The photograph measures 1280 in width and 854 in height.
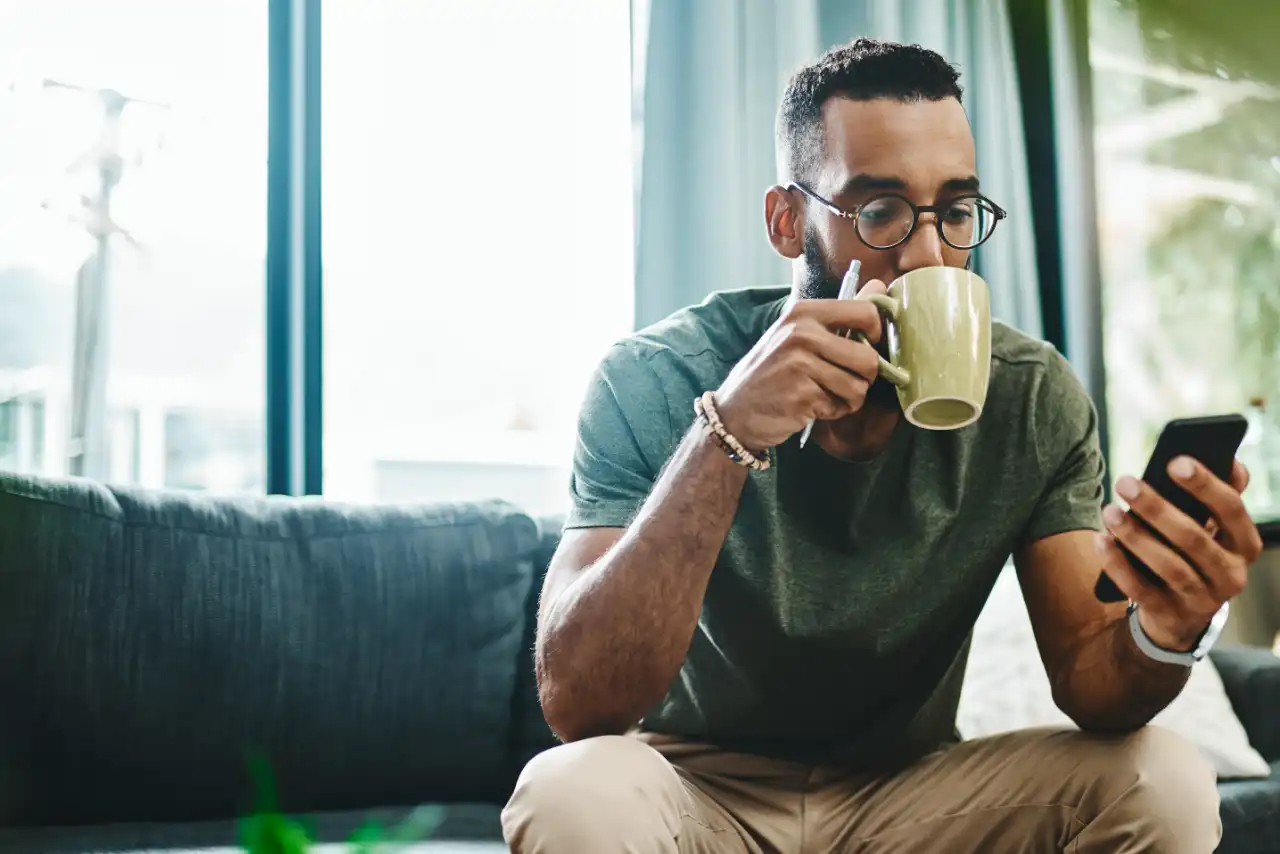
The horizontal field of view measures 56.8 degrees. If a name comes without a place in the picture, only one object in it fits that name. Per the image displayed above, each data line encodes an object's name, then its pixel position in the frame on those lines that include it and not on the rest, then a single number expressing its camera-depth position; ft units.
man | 3.42
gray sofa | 4.94
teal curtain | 8.09
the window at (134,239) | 7.99
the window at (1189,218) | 10.21
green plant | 1.26
